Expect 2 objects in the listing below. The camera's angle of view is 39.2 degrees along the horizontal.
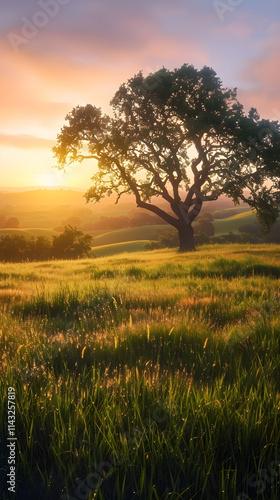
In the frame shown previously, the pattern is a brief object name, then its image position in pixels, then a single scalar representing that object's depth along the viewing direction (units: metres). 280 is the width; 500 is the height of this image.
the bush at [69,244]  42.22
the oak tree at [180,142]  26.69
